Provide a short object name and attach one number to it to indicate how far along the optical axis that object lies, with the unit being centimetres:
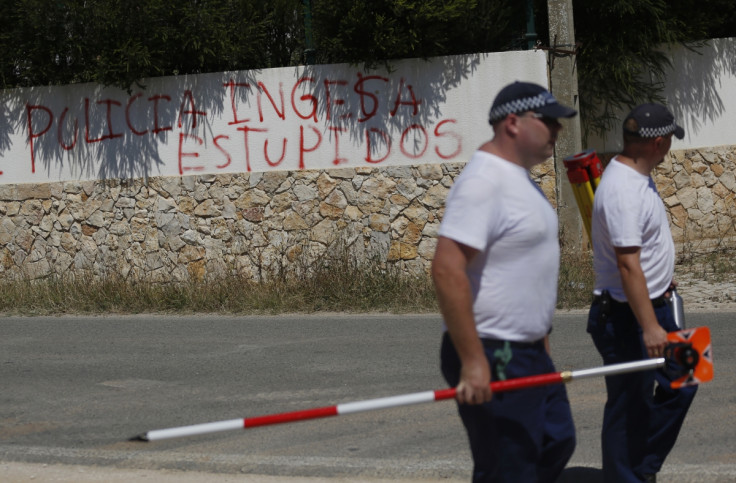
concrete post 1188
